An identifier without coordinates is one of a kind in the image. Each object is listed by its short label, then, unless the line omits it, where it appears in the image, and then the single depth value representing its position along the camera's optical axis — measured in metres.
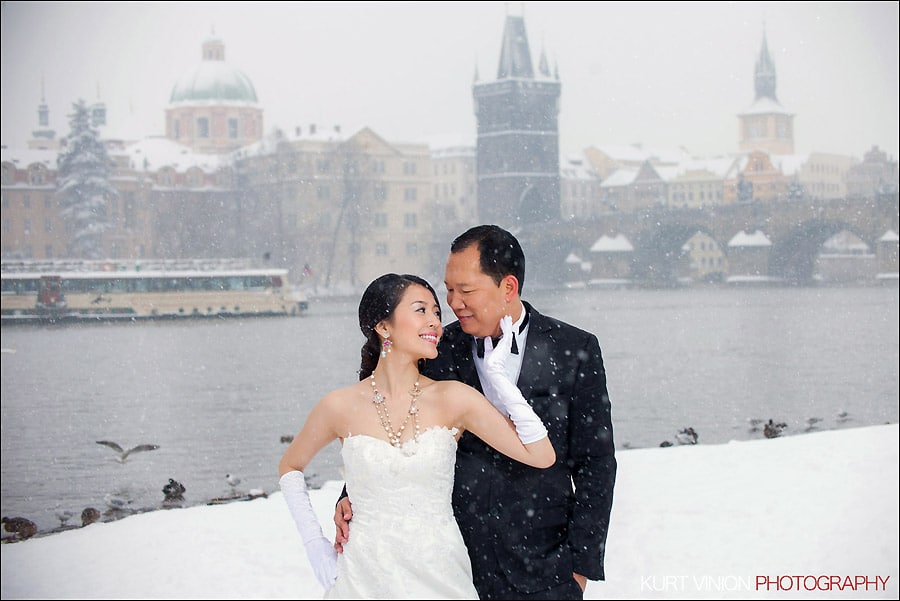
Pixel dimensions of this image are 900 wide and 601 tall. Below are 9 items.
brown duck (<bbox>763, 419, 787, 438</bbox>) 8.88
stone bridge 36.19
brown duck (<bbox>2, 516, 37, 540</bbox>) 7.29
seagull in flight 9.67
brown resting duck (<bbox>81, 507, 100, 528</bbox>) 7.63
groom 2.27
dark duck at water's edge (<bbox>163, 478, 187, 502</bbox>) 7.96
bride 2.22
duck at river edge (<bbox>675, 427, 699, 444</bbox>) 8.64
